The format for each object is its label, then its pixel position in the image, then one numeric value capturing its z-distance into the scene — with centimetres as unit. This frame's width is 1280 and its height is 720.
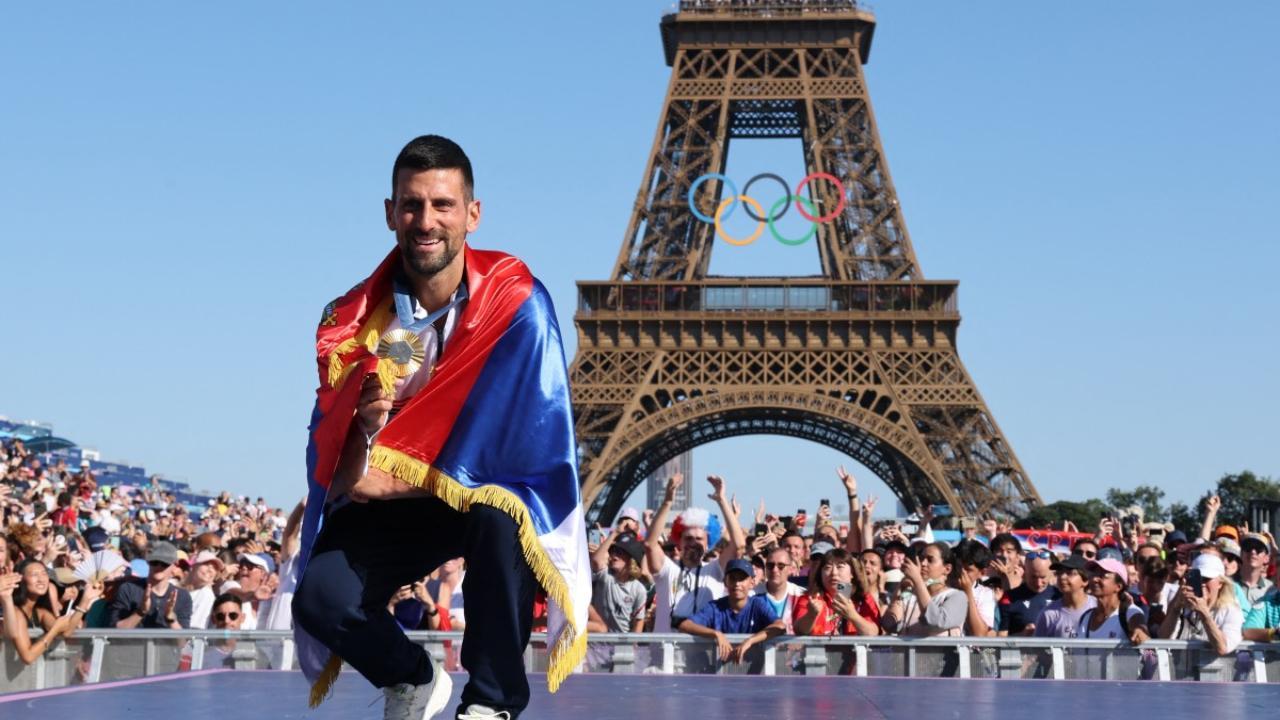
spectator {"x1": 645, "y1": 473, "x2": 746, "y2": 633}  1013
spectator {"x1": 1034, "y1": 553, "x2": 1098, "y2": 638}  950
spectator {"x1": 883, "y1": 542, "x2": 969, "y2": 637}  927
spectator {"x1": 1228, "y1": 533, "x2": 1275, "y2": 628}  1009
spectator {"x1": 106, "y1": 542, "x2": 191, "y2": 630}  1048
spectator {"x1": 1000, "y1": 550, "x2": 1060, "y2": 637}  995
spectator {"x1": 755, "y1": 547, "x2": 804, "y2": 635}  928
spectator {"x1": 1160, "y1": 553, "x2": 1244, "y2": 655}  846
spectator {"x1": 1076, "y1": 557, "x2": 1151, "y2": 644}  929
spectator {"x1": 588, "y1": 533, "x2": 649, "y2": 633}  1009
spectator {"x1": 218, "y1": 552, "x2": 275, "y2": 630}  1067
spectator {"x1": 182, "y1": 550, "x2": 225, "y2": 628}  1075
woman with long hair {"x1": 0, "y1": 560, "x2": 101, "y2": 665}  887
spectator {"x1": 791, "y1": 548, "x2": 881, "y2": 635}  910
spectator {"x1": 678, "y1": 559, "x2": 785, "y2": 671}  914
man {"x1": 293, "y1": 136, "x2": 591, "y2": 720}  439
